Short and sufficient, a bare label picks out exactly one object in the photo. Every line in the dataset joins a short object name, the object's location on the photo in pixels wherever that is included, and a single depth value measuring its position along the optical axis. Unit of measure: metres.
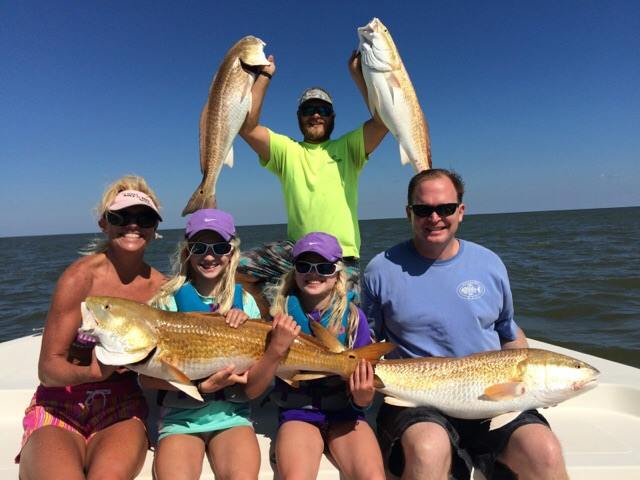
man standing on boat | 4.06
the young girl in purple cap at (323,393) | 2.77
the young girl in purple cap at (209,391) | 2.73
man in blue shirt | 2.80
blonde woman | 2.65
